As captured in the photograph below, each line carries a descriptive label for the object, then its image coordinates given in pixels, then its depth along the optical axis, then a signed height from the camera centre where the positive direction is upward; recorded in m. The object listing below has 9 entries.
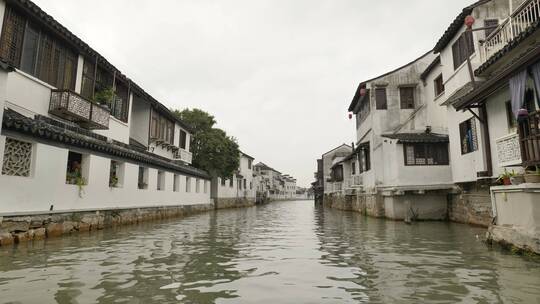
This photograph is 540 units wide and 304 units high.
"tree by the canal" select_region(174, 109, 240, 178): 34.62 +5.25
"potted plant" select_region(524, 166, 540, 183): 8.01 +0.52
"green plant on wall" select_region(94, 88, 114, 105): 16.28 +4.85
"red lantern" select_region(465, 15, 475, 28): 14.02 +7.43
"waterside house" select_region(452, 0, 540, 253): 8.21 +2.77
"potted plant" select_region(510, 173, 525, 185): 8.74 +0.49
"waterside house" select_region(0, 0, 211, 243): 10.63 +2.67
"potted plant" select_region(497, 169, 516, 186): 9.15 +0.54
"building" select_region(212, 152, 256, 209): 39.31 +1.10
